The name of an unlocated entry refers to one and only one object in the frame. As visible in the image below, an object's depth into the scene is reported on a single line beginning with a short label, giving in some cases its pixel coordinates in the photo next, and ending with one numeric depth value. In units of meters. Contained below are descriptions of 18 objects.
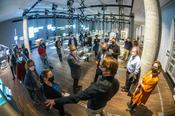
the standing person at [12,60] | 4.25
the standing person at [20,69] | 3.49
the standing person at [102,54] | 3.34
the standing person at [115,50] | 4.10
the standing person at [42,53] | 5.37
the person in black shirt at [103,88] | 1.05
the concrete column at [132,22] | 7.39
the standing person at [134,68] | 2.89
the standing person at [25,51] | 5.61
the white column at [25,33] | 7.63
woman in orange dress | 2.24
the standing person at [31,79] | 2.43
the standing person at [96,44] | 6.49
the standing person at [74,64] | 3.00
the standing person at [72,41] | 6.84
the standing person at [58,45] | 6.00
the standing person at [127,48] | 6.06
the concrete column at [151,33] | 2.58
